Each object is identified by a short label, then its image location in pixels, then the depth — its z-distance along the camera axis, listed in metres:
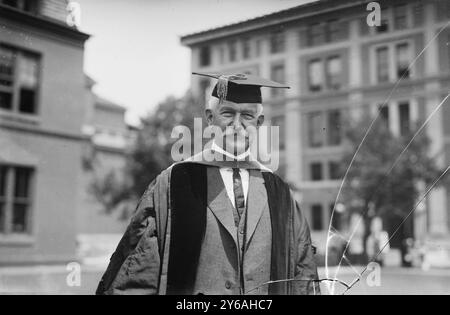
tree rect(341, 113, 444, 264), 6.50
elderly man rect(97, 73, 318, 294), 1.75
